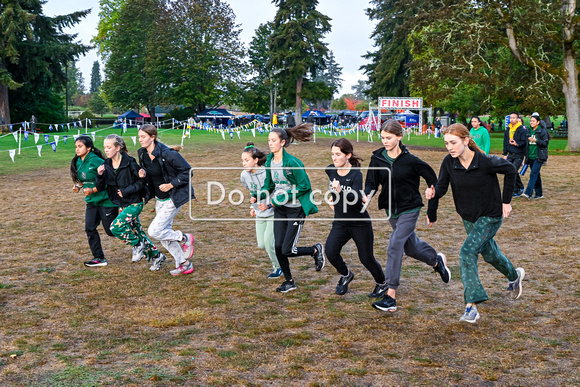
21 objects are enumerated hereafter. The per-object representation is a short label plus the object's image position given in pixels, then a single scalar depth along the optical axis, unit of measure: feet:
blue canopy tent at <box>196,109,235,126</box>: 246.27
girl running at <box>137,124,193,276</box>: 23.45
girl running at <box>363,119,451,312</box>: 19.30
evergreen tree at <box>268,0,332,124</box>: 214.28
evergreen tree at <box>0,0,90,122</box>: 149.07
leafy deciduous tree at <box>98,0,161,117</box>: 246.06
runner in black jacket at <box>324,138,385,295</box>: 19.51
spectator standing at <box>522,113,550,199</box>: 42.92
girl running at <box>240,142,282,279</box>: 22.86
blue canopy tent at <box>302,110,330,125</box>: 278.67
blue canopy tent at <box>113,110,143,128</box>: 275.39
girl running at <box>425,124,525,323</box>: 17.98
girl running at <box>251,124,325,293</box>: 21.22
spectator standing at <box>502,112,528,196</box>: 43.08
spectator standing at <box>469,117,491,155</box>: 41.88
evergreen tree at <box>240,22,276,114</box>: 260.62
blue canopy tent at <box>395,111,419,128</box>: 210.88
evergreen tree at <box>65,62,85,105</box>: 507.14
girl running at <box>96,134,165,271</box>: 24.00
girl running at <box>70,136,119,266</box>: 24.77
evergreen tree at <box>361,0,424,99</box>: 207.41
